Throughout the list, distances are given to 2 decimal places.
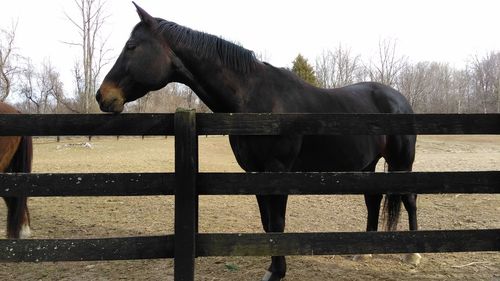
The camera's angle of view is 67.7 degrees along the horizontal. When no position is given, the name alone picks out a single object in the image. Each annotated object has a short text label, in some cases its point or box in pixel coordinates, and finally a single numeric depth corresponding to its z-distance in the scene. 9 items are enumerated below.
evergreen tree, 36.75
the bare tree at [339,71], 62.47
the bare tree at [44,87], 61.09
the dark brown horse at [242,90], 2.88
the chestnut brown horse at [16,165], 4.39
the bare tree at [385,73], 56.78
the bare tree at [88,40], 32.88
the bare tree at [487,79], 64.75
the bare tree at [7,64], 35.80
